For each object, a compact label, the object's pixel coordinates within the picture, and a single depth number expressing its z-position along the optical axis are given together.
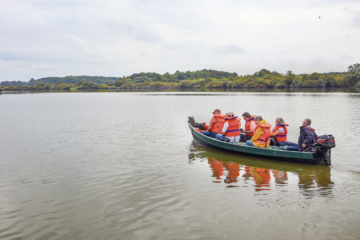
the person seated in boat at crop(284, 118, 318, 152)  9.82
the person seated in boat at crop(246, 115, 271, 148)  10.74
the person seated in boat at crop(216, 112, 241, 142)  12.07
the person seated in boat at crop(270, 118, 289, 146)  10.86
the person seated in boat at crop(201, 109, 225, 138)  13.11
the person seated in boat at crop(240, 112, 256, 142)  12.71
